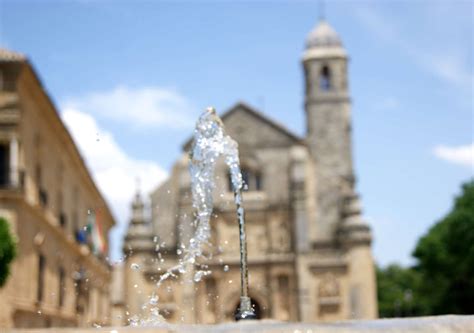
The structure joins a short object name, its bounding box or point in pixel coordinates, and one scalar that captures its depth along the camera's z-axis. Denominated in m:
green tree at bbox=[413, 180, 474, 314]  43.06
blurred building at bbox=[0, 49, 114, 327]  24.12
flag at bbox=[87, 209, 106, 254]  38.05
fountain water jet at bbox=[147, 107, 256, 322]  14.43
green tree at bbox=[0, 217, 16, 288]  18.81
